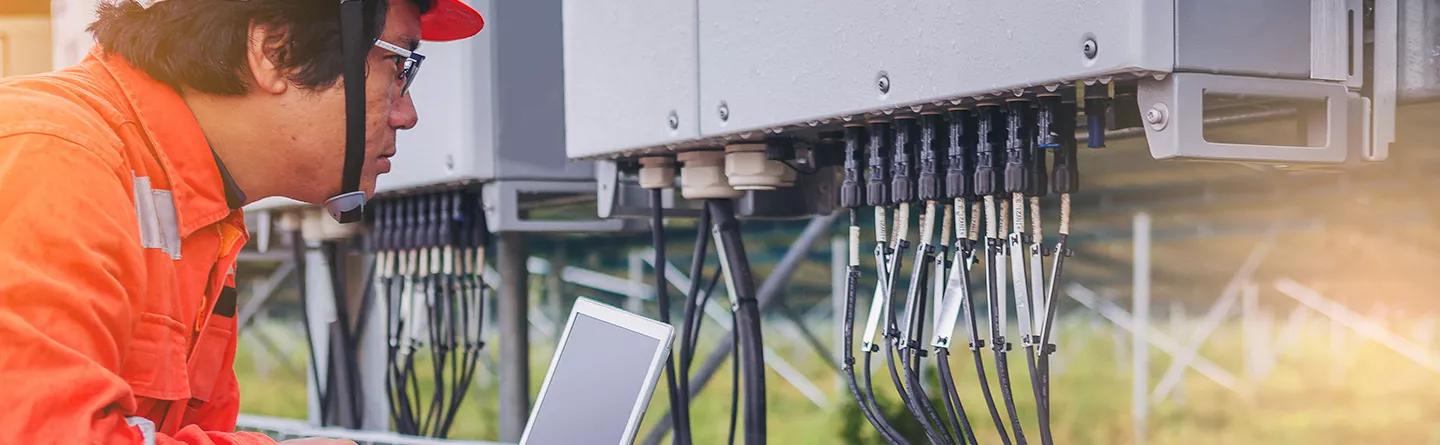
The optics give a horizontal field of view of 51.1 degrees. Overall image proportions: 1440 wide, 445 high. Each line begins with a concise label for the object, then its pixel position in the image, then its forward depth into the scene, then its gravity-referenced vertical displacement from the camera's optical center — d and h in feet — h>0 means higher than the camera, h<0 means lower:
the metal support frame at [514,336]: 6.66 -0.63
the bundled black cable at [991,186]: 3.71 +0.01
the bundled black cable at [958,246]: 3.81 -0.15
